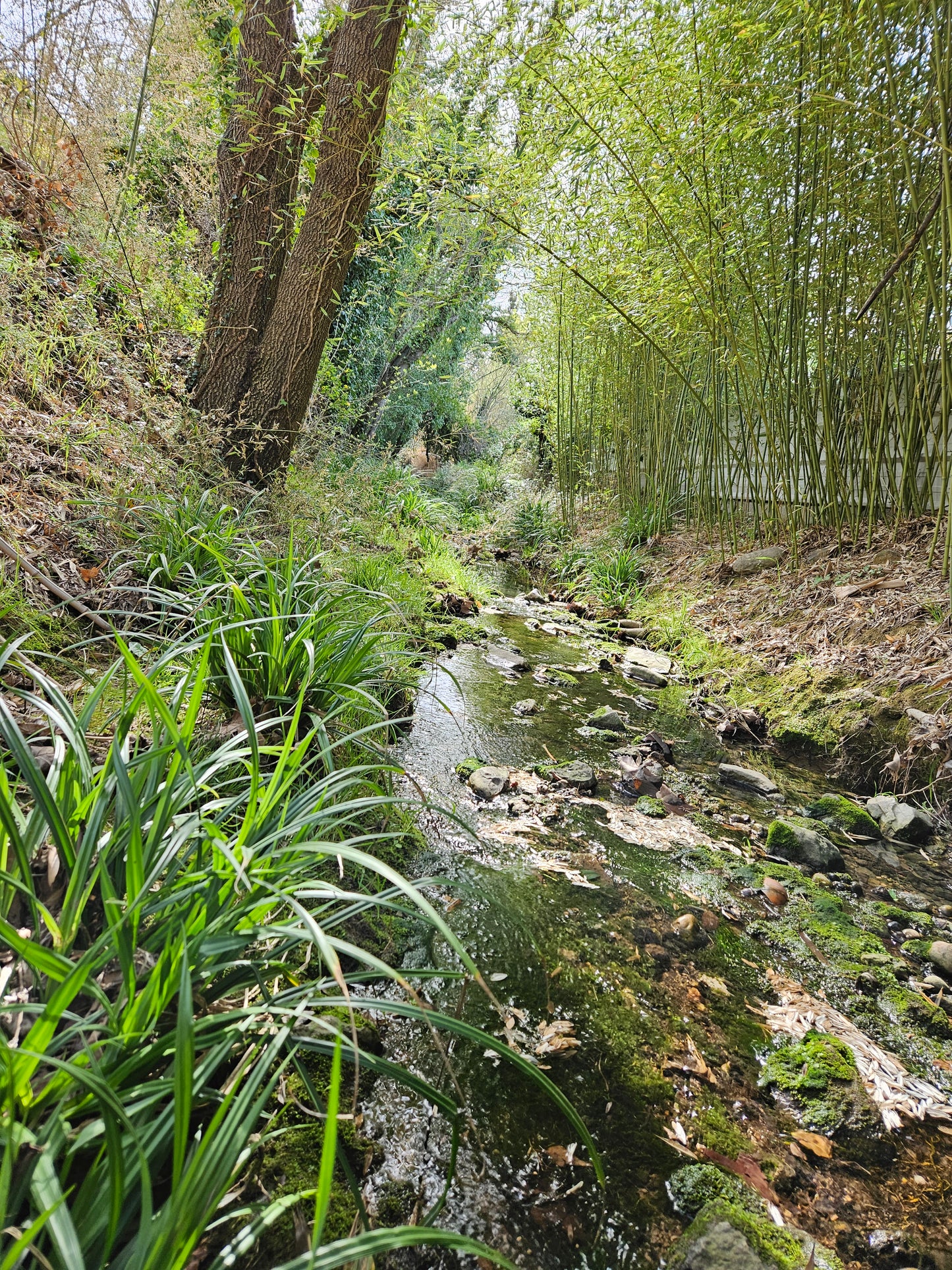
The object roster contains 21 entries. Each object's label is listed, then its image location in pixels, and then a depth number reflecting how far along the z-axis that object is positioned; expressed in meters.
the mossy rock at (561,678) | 3.30
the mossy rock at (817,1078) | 1.06
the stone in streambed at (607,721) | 2.73
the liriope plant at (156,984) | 0.48
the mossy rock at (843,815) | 2.08
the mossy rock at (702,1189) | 0.87
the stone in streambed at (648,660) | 3.68
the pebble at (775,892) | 1.65
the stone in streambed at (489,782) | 1.96
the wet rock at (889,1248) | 0.84
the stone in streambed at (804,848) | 1.85
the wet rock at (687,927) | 1.47
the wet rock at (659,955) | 1.37
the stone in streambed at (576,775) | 2.12
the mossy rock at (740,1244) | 0.78
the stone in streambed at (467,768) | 2.07
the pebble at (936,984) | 1.39
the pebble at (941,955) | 1.45
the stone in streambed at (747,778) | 2.33
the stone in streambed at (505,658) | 3.36
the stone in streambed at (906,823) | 2.03
